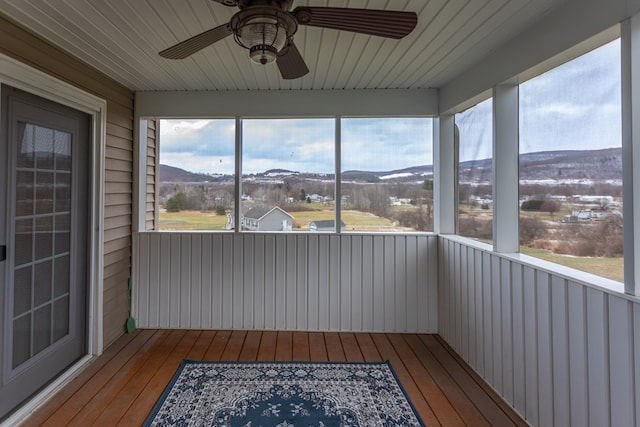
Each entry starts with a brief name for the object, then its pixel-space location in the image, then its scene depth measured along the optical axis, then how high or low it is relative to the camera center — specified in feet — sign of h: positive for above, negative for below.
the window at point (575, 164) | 5.44 +1.01
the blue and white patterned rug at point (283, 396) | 6.66 -4.04
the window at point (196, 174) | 11.28 +1.51
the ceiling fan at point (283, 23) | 4.37 +2.75
